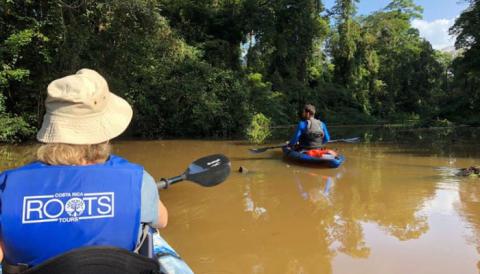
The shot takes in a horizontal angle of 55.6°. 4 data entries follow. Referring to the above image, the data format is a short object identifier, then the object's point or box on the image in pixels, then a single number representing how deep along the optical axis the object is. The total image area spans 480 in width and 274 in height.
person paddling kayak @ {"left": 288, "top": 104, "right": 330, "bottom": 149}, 9.93
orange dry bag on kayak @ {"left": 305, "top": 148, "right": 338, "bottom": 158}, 9.51
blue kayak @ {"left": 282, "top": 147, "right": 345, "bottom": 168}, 9.38
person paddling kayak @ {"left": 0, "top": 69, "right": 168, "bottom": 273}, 1.60
